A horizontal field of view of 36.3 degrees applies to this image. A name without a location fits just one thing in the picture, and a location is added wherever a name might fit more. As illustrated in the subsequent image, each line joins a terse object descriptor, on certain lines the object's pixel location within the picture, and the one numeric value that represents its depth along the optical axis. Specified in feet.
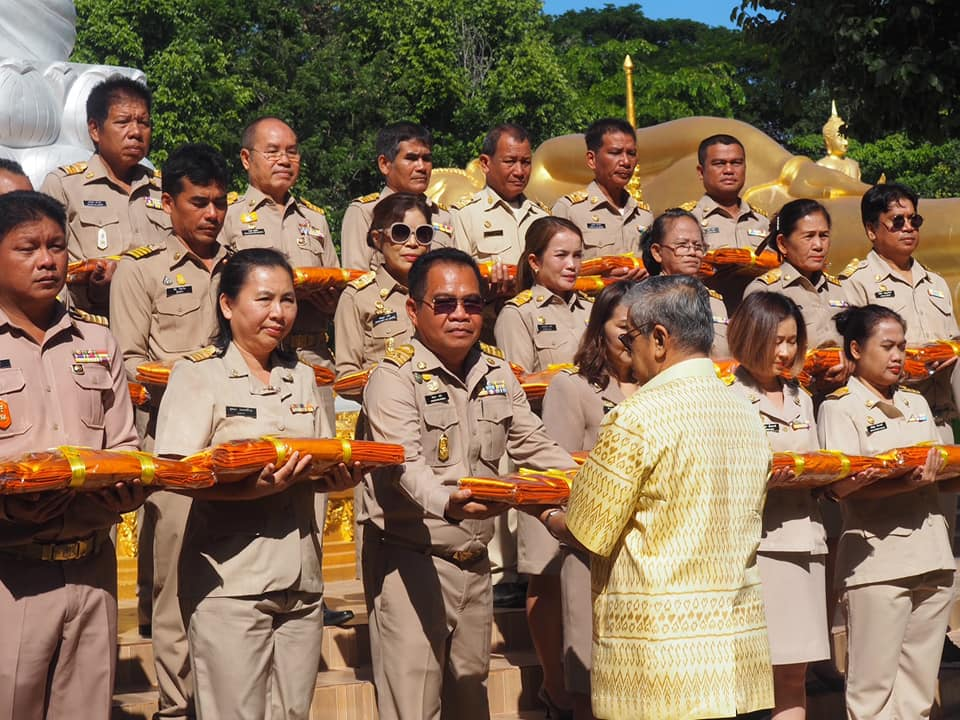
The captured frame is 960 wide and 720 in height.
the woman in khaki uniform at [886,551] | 19.10
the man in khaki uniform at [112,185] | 22.40
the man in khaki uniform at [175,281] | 19.39
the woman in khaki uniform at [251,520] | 14.79
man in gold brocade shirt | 12.78
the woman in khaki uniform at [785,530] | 18.21
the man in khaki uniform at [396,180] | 23.97
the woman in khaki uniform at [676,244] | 22.09
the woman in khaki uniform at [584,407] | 18.62
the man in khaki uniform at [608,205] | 26.53
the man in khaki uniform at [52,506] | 13.99
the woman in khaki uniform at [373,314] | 20.44
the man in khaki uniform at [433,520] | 16.37
